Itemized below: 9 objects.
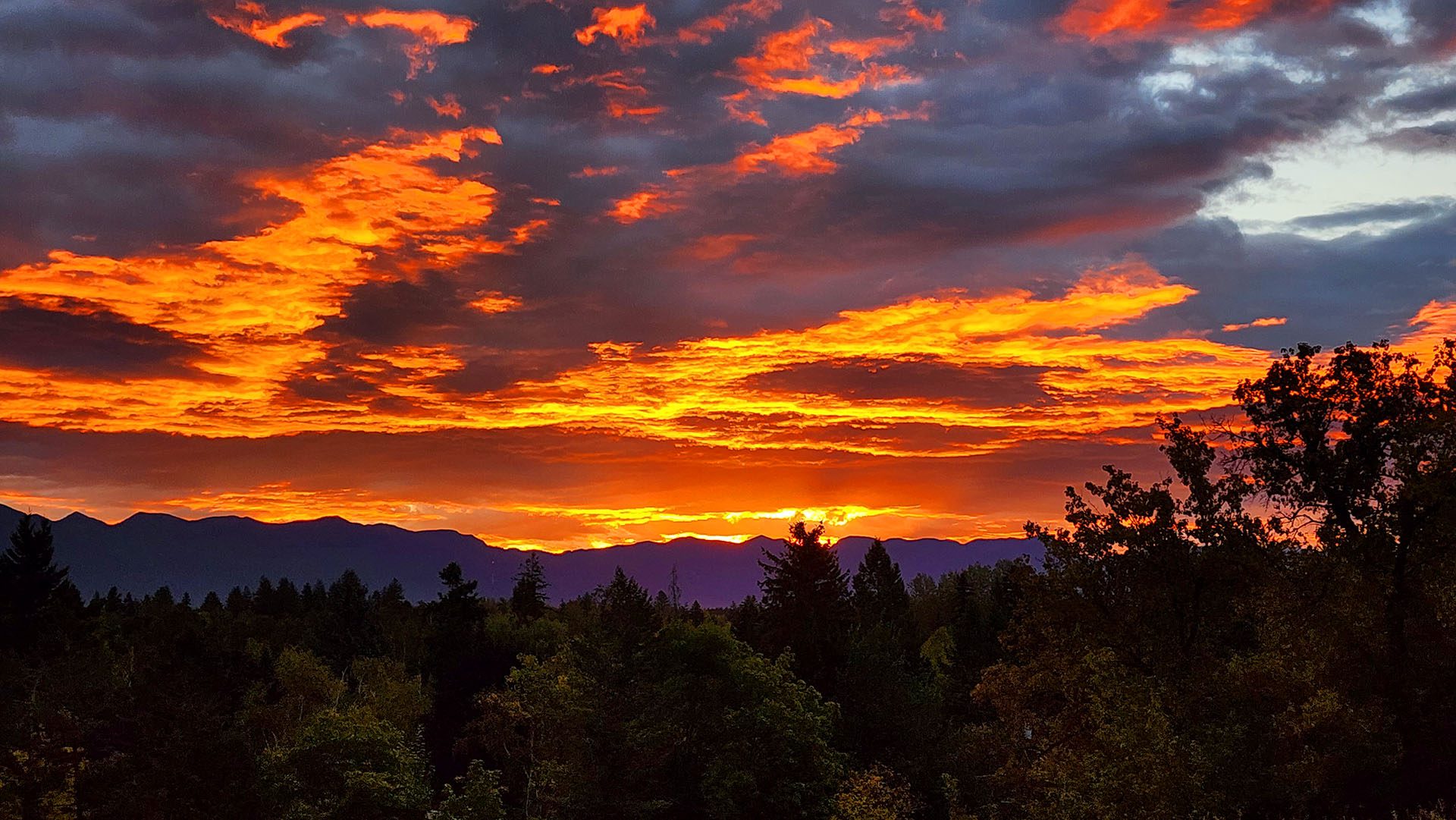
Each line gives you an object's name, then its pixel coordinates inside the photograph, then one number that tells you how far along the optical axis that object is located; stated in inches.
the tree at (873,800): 2620.6
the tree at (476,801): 2605.8
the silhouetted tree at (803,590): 3878.0
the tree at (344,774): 2536.9
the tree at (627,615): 3235.7
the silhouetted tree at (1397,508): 1432.1
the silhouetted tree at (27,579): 3454.7
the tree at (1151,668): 1557.6
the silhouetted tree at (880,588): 5728.3
